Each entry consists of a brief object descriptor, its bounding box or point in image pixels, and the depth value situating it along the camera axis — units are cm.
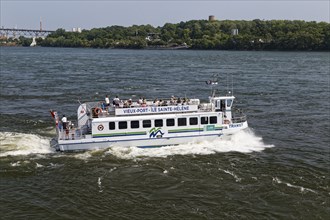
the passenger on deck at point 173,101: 3441
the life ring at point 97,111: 3275
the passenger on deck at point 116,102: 3419
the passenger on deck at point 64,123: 3216
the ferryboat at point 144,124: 3244
